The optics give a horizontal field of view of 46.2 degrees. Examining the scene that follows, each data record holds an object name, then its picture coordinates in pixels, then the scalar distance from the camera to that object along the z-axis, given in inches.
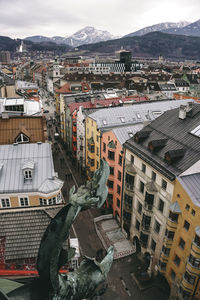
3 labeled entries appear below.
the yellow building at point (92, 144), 2146.9
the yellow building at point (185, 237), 1063.6
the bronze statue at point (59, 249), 227.9
